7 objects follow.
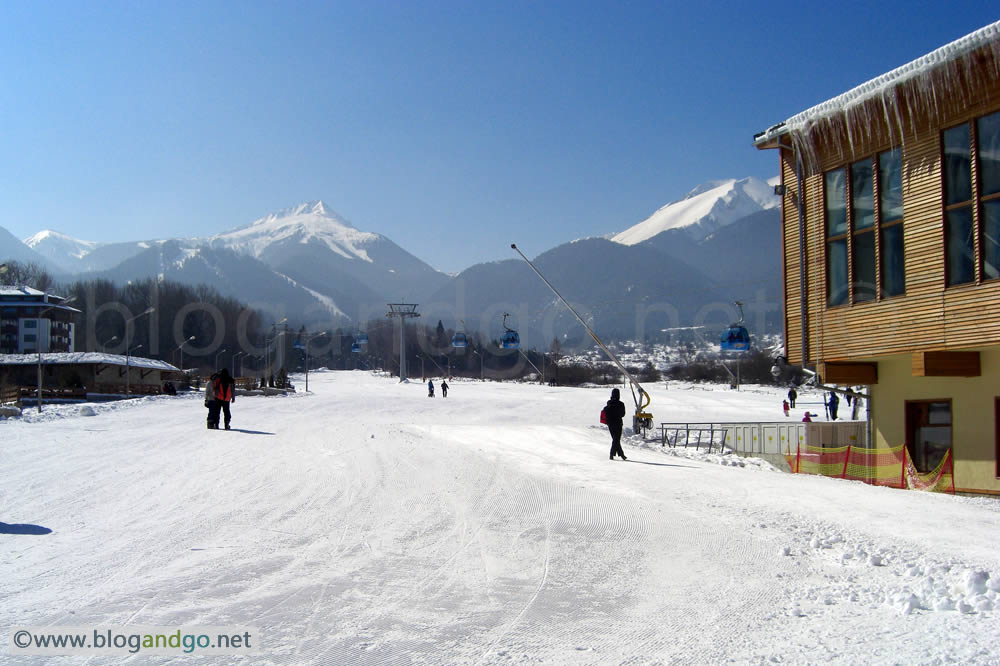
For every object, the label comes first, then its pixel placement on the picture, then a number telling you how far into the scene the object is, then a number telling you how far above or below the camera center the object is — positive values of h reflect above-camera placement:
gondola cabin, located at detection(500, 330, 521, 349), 49.47 +1.30
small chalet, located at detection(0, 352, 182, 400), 66.50 -1.23
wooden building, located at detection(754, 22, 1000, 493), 16.02 +2.73
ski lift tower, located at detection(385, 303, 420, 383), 105.59 +5.06
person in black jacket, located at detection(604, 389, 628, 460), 18.88 -1.45
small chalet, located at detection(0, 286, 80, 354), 107.88 +5.21
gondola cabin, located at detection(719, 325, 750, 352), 34.53 +1.03
